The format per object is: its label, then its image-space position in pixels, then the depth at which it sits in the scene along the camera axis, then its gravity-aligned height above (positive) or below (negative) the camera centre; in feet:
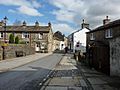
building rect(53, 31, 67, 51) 126.84 +2.34
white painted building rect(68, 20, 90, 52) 87.14 +7.38
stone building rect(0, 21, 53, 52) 88.59 +9.42
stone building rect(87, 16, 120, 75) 22.13 -2.38
